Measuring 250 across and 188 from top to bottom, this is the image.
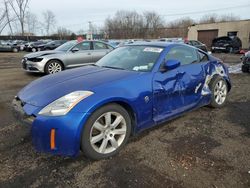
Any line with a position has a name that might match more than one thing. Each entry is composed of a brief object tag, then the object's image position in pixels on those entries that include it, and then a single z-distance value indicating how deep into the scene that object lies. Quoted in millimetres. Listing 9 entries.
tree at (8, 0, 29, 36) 40405
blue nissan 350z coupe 2185
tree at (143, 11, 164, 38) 52861
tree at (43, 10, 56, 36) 57180
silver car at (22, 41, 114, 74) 7247
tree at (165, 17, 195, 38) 47938
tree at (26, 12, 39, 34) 51918
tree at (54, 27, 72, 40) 60356
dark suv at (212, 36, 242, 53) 18675
